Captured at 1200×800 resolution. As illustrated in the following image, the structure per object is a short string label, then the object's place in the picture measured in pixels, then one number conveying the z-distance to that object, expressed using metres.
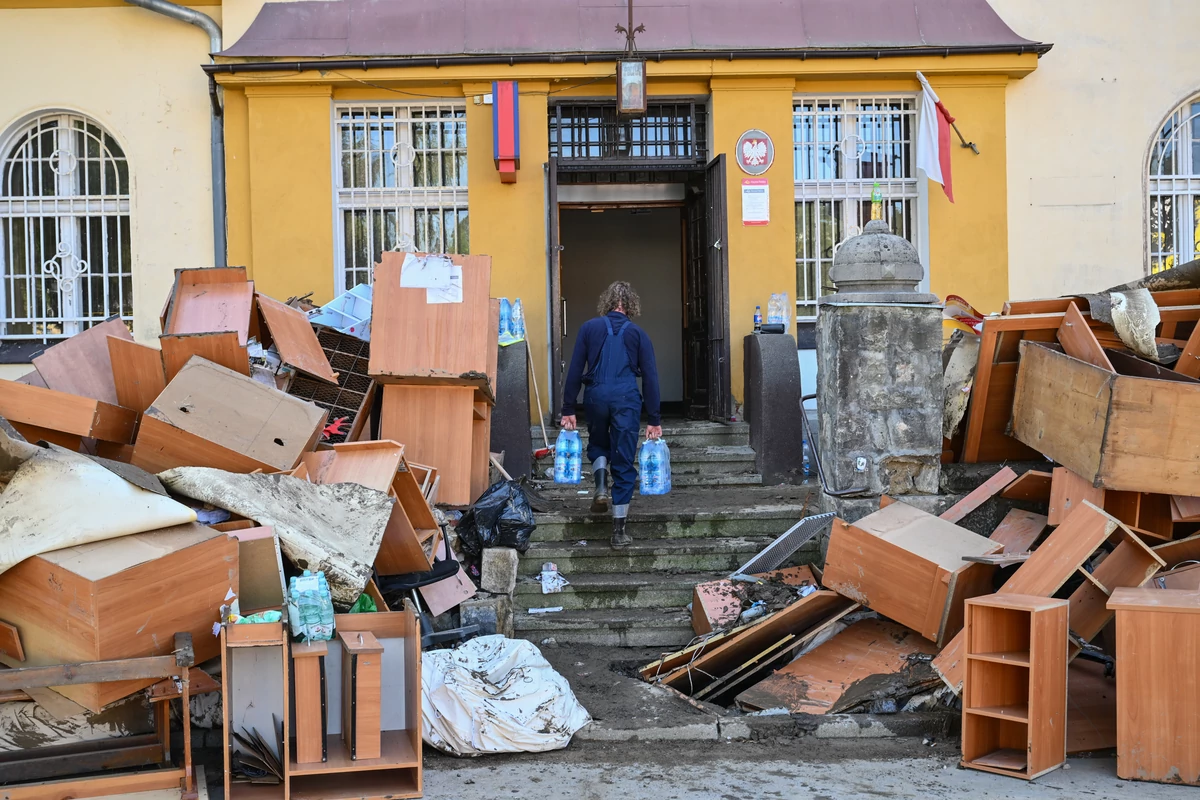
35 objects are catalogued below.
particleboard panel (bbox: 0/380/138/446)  5.61
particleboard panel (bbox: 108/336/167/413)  6.05
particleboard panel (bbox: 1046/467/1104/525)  5.79
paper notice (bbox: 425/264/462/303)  7.23
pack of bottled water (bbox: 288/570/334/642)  4.50
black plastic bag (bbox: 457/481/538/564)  6.85
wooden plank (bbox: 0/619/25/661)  4.43
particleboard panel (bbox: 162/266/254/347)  7.11
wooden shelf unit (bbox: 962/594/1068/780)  4.59
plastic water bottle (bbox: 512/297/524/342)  8.90
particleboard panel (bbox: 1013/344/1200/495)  5.59
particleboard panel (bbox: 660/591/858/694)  5.89
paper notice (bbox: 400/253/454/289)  7.26
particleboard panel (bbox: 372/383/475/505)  7.15
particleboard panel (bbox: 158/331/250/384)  6.01
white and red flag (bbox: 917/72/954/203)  10.05
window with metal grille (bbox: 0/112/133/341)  10.42
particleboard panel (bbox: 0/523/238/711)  4.27
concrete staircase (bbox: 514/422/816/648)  6.53
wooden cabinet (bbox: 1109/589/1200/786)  4.47
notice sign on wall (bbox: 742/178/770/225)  10.28
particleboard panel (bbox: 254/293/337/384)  7.10
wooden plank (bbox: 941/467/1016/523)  6.47
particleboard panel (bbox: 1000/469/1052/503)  6.40
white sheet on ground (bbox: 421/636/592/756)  4.93
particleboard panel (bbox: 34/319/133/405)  6.09
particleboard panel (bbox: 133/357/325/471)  5.74
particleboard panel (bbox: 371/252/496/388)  7.11
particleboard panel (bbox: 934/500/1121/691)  5.06
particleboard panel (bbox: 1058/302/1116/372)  6.04
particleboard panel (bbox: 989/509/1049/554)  6.02
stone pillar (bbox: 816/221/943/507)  6.63
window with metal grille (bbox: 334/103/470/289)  10.40
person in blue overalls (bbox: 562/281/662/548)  7.17
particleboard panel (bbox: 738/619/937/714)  5.52
